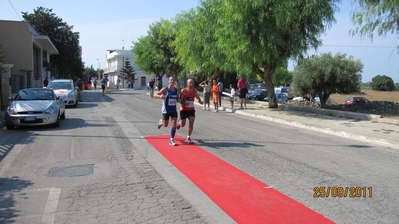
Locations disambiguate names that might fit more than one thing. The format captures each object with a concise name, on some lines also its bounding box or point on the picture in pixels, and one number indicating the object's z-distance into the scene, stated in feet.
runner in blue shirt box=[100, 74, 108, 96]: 115.65
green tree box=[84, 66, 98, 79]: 407.40
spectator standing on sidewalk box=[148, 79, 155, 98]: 111.27
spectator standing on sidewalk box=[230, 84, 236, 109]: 67.15
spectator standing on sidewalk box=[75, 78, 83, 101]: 86.25
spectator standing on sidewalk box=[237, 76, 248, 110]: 66.28
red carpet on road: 15.76
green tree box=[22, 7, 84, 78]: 151.53
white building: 267.92
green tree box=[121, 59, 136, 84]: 262.67
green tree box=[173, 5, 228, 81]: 76.33
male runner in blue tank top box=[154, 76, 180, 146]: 30.86
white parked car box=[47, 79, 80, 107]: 68.10
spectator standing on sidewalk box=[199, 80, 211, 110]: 66.85
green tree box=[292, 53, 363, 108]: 90.63
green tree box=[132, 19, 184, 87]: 132.24
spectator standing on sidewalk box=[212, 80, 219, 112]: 65.96
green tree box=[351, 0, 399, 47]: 49.15
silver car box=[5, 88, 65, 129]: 39.99
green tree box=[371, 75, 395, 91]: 227.61
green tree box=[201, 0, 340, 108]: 58.75
